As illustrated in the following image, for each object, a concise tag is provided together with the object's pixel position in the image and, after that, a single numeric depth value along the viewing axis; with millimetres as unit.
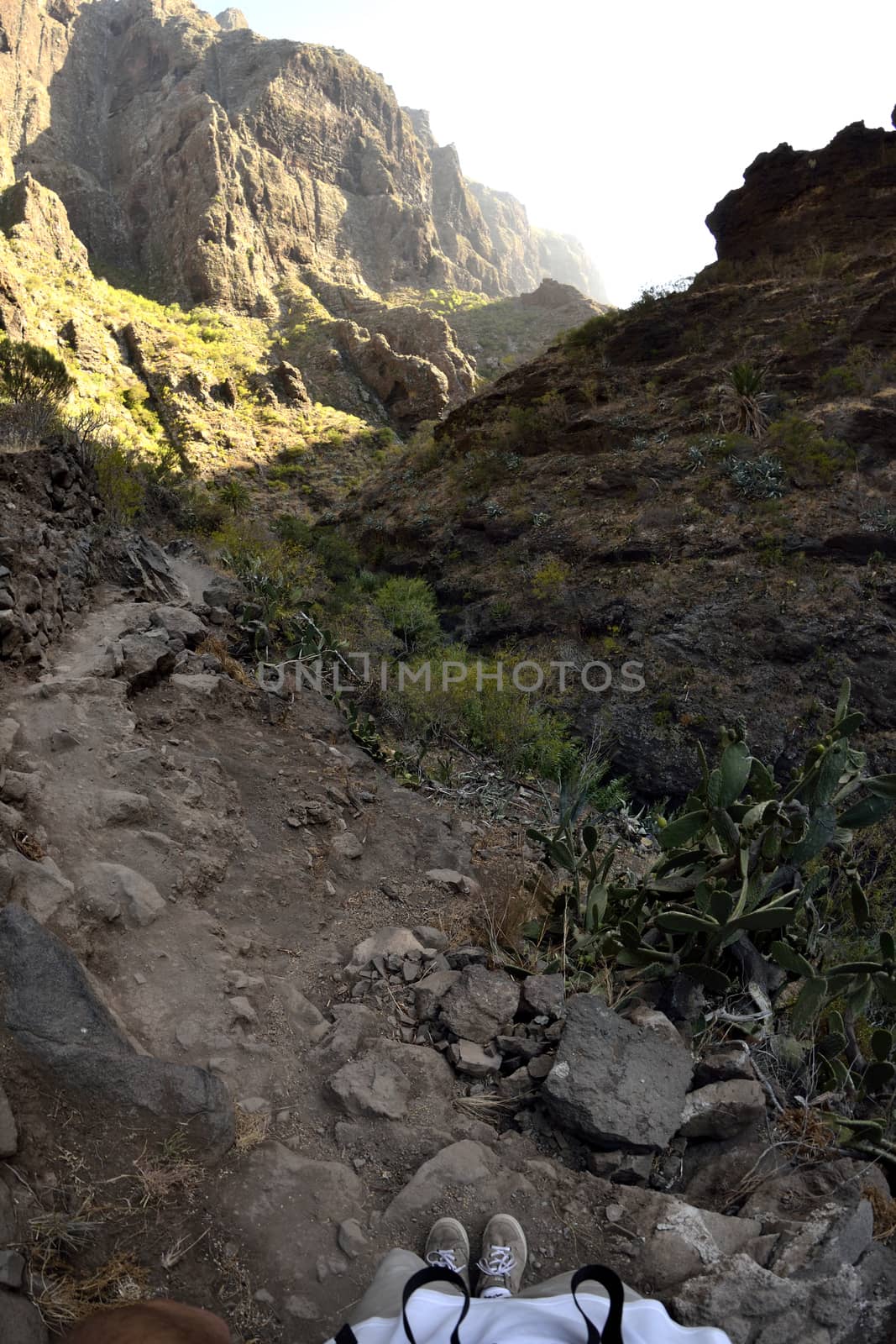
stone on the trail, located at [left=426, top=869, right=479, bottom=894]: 4562
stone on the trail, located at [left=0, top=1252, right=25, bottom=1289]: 1591
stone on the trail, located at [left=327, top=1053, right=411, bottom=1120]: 2562
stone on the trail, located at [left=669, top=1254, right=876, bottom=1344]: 1731
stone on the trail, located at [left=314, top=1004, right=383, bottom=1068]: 2842
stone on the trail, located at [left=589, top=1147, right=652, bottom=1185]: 2320
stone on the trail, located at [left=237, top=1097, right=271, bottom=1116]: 2467
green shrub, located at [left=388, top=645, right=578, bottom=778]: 7918
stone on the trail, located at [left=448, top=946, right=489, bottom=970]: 3429
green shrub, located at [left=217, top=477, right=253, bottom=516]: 16219
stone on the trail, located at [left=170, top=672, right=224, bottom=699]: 5668
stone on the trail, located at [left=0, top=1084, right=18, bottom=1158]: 1857
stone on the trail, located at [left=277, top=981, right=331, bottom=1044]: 3002
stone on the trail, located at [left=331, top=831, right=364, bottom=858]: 4844
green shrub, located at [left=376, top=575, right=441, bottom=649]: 11656
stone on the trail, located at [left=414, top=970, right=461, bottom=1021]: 3117
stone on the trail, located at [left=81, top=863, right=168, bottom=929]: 3082
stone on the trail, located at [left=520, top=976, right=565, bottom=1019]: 2938
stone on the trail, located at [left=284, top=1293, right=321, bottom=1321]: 1849
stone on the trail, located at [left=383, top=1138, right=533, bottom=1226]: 2189
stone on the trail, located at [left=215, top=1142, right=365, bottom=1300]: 1974
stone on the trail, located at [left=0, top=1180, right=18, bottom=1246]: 1694
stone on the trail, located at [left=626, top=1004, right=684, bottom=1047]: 2666
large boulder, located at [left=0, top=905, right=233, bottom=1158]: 2096
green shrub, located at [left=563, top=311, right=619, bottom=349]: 16375
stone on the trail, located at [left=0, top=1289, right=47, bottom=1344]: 1510
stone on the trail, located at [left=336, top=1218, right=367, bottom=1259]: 2039
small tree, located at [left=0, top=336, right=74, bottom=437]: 8641
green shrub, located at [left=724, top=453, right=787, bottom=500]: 11570
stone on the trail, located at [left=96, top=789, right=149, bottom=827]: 3783
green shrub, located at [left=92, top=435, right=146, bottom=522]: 9300
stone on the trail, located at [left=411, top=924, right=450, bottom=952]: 3758
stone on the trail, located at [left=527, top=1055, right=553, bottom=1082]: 2684
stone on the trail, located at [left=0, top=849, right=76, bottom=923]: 2811
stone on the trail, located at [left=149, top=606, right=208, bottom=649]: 6199
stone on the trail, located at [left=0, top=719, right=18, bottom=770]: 3664
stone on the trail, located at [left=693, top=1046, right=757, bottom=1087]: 2609
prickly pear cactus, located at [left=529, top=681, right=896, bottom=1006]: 2857
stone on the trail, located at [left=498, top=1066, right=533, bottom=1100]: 2699
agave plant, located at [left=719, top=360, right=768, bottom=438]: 12625
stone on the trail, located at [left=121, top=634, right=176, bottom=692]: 5227
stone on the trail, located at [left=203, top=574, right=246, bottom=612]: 7801
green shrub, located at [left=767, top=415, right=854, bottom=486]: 11461
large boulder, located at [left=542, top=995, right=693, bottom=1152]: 2396
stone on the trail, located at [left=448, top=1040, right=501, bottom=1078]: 2799
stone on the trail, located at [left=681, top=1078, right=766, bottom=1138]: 2432
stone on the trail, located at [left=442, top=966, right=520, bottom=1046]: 2957
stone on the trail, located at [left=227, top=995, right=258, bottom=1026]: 2904
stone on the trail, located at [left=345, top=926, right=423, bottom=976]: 3518
